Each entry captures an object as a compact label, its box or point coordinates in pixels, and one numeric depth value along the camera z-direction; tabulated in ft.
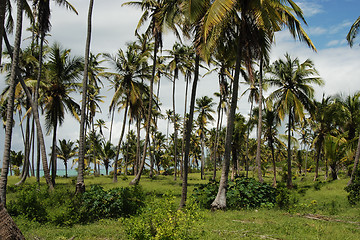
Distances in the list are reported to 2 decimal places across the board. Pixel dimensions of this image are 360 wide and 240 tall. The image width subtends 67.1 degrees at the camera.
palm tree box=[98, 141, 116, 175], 143.64
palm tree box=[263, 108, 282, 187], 86.48
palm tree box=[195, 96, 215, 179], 122.62
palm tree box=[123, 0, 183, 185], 67.04
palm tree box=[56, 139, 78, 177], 143.95
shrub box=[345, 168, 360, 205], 43.50
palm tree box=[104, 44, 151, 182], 76.89
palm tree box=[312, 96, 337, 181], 89.97
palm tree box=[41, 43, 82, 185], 62.64
